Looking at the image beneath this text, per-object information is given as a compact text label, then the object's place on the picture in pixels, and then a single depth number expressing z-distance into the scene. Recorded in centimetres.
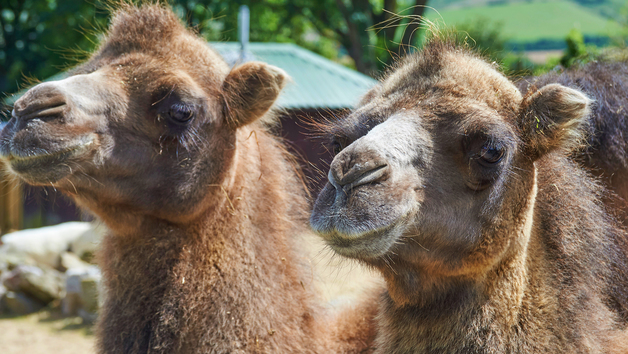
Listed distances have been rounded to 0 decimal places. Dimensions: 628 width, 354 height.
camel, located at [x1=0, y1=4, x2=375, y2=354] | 352
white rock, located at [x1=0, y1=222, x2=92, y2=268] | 1231
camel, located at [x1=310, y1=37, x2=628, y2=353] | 261
